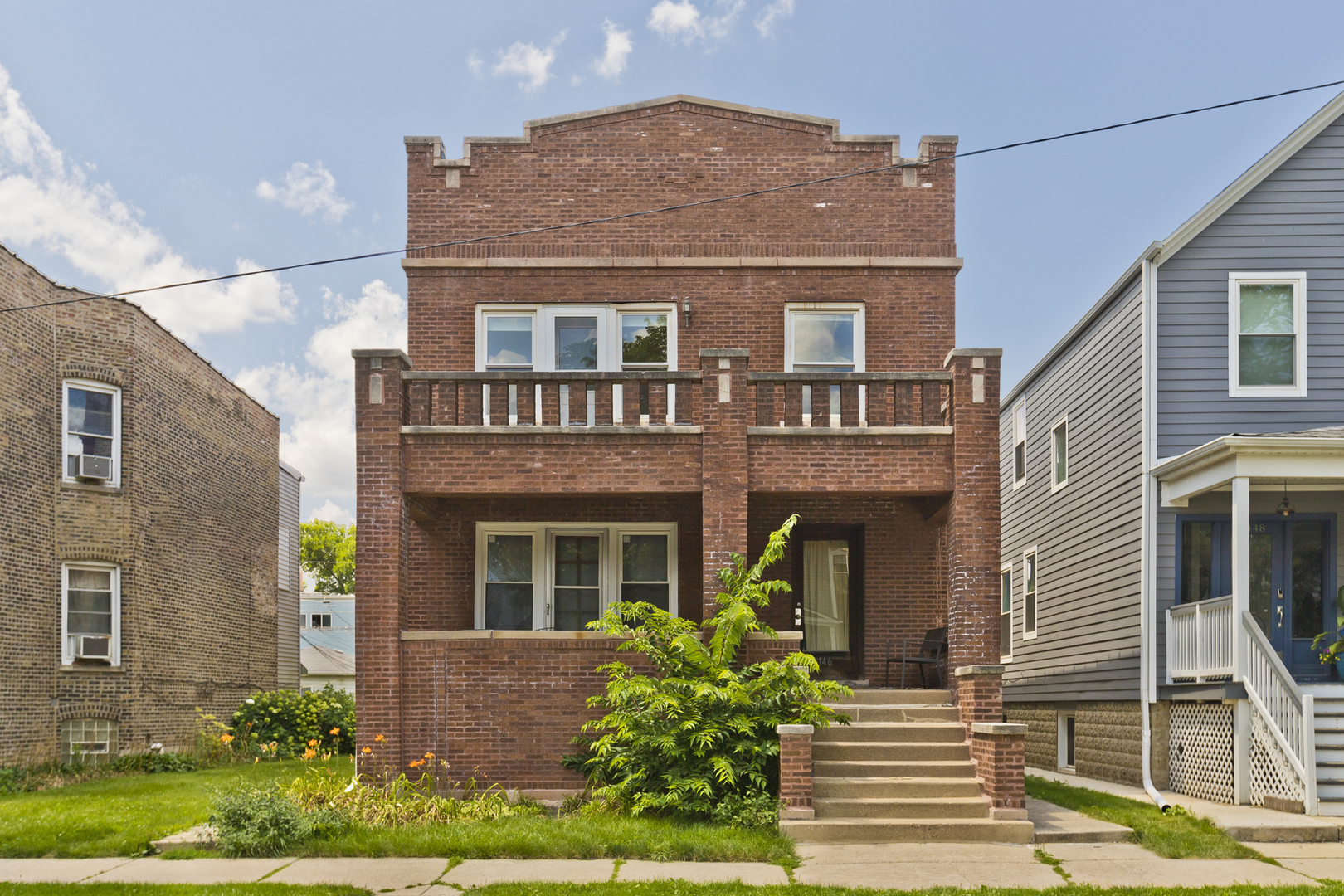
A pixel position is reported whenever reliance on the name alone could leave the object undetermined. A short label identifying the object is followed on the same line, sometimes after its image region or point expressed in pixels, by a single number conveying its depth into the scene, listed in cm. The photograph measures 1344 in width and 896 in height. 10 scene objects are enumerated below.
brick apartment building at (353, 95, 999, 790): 1230
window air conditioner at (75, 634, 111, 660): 1761
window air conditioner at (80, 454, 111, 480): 1786
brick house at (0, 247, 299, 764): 1659
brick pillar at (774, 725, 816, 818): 1036
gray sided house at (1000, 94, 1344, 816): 1250
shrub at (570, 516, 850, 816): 1055
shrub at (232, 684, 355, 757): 2066
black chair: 1310
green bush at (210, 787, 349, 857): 970
